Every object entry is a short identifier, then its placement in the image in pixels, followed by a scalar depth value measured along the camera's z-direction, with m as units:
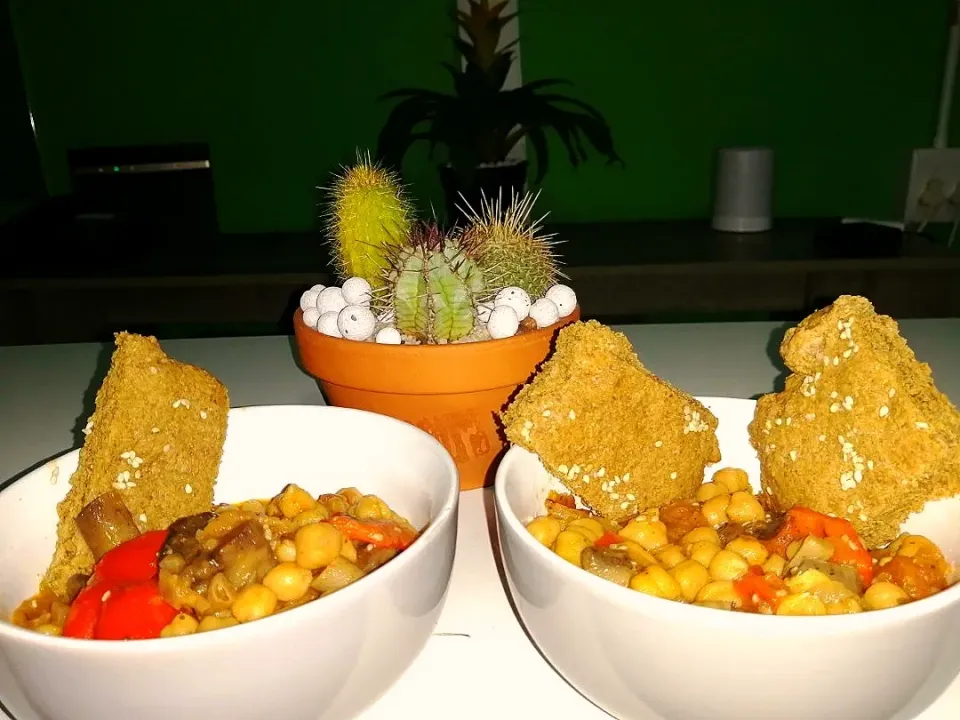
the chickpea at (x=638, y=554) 0.20
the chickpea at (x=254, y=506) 0.25
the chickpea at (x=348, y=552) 0.21
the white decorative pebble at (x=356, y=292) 0.29
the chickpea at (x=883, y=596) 0.18
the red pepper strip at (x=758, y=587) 0.18
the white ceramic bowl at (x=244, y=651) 0.15
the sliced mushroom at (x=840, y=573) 0.18
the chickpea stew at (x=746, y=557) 0.18
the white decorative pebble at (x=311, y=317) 0.28
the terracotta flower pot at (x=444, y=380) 0.25
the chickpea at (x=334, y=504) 0.24
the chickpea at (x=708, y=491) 0.24
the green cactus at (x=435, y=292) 0.26
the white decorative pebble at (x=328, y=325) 0.27
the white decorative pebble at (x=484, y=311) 0.27
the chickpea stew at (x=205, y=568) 0.18
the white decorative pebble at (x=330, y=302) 0.29
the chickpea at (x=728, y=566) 0.19
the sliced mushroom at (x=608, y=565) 0.19
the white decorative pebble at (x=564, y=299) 0.28
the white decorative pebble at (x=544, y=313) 0.27
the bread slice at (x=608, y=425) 0.21
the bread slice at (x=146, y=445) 0.21
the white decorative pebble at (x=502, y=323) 0.26
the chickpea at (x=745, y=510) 0.23
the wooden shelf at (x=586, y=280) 0.89
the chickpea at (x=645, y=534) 0.22
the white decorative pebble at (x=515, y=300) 0.27
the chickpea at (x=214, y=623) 0.18
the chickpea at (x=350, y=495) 0.24
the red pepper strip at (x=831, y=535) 0.19
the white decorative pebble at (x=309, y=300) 0.29
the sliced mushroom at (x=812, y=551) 0.19
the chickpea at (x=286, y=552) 0.21
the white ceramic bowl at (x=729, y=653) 0.14
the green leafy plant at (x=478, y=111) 0.83
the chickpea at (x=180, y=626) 0.18
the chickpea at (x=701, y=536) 0.21
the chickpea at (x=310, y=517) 0.23
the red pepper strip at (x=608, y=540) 0.21
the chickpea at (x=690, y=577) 0.19
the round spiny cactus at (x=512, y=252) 0.29
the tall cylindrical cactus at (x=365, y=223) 0.31
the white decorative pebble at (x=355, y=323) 0.27
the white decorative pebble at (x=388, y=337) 0.27
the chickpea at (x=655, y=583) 0.18
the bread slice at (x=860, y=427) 0.19
